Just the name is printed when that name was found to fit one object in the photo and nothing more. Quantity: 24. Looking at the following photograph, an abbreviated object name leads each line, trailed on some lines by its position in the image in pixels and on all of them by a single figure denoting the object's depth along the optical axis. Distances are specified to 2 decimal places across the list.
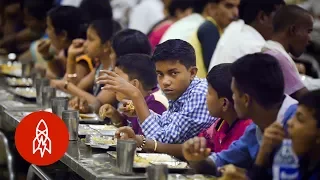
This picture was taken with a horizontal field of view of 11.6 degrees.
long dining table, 6.47
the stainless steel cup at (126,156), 6.56
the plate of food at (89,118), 9.52
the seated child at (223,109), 7.18
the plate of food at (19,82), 13.10
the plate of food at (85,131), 8.42
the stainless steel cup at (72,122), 8.11
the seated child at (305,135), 5.83
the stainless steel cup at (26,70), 14.49
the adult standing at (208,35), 11.89
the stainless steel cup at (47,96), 10.64
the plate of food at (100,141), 7.53
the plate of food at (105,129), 8.51
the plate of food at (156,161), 6.69
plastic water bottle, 5.50
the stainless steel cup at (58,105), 9.13
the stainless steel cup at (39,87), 10.96
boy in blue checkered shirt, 7.84
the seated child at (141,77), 8.83
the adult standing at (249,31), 10.18
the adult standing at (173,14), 13.77
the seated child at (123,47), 10.12
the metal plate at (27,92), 11.57
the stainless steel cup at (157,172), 6.05
